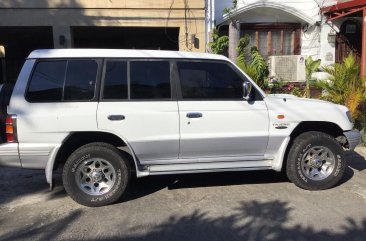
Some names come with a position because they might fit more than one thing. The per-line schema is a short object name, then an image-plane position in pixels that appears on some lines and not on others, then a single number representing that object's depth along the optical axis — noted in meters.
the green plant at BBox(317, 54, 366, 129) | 9.45
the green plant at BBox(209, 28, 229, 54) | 12.64
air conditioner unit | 13.23
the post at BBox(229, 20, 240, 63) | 11.55
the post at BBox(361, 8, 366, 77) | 11.75
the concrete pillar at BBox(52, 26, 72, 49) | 12.89
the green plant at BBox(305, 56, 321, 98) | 11.84
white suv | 5.61
